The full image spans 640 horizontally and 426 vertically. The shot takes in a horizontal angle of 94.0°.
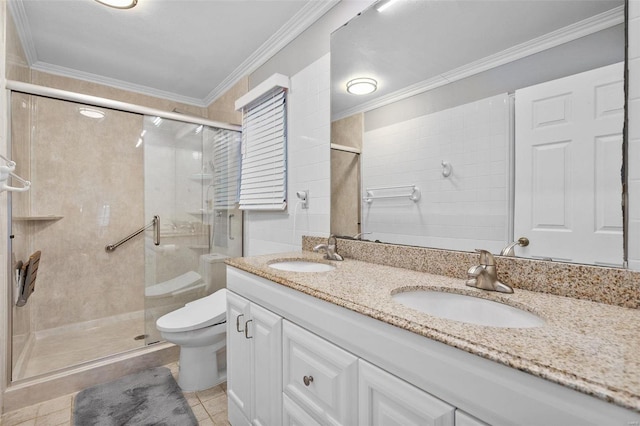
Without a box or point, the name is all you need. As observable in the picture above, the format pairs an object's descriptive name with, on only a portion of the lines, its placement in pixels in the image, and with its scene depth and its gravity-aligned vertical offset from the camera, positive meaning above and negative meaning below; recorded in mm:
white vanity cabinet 531 -421
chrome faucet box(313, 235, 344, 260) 1645 -215
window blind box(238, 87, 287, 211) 2156 +450
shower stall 2447 -67
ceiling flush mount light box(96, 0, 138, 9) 1842 +1298
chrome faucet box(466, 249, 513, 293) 978 -216
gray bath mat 1644 -1151
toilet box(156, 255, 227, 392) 1885 -856
